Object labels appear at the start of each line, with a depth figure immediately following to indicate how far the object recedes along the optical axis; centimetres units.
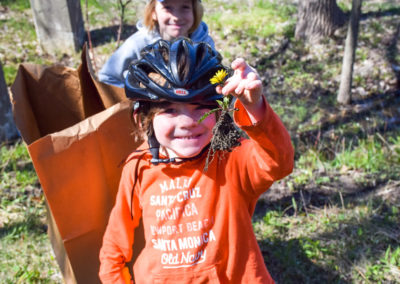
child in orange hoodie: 159
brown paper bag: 189
